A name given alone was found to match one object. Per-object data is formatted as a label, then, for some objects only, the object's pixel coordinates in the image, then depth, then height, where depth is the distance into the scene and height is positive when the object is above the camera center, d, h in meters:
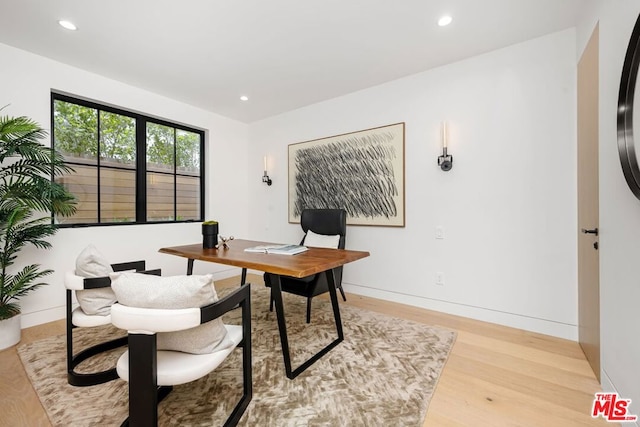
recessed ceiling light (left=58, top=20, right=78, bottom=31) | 2.11 +1.47
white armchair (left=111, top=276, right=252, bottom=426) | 0.98 -0.54
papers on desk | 2.14 -0.30
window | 2.91 +0.60
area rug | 1.38 -1.03
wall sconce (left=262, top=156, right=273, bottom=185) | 4.17 +0.53
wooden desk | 1.65 -0.32
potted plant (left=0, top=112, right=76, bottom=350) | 2.13 +0.09
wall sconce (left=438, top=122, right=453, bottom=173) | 2.67 +0.55
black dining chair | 2.37 -0.29
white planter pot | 2.11 -0.94
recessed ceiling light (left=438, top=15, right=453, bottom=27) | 2.06 +1.47
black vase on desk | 2.50 -0.21
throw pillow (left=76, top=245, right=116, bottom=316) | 1.65 -0.48
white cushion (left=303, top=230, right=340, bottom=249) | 2.92 -0.31
